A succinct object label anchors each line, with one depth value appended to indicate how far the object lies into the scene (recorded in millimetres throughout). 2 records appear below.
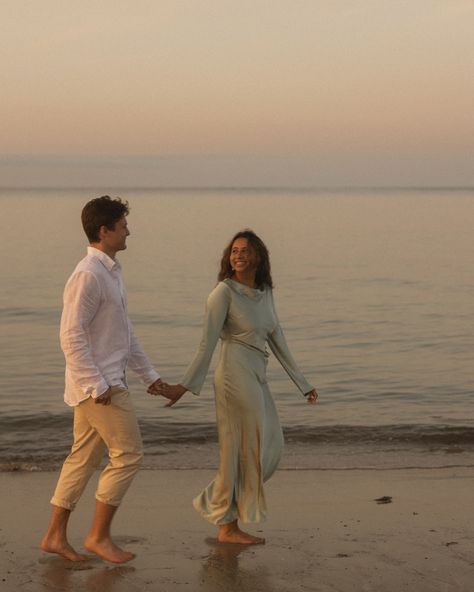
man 5336
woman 6008
